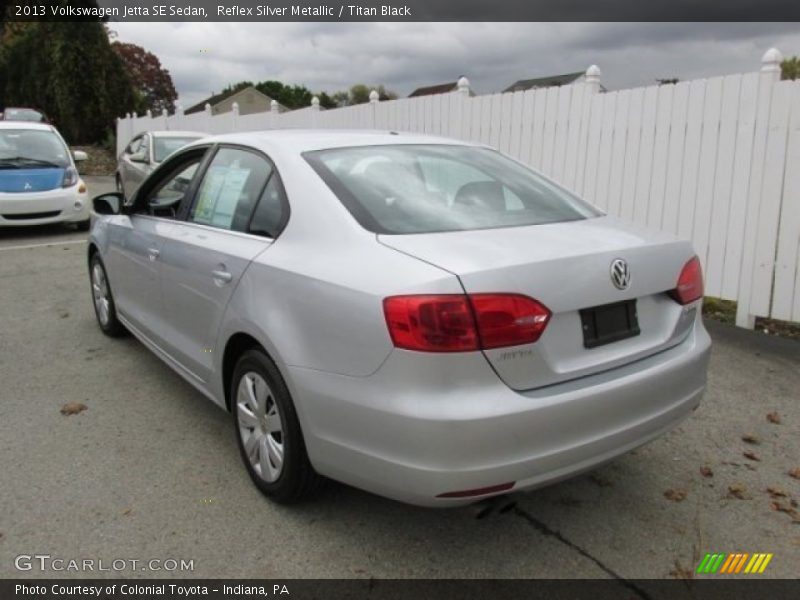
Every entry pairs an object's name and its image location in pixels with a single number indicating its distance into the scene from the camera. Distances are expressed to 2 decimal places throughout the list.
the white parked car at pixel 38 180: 9.95
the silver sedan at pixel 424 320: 2.24
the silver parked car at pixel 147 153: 11.63
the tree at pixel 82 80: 29.75
